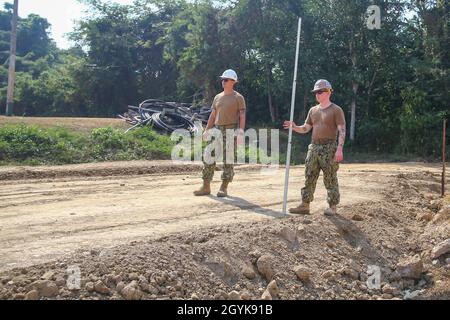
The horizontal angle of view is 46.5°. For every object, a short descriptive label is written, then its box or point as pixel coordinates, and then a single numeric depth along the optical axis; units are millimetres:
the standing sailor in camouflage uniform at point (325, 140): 6938
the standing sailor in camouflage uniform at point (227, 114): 8185
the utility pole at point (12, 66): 19688
